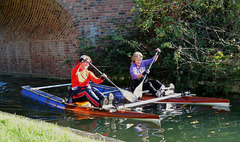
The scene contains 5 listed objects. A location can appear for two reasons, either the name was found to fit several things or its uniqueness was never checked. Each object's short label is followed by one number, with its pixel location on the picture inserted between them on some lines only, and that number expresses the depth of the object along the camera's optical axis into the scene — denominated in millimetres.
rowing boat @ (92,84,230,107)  6989
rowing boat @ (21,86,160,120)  6189
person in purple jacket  7613
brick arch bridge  11914
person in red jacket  7031
